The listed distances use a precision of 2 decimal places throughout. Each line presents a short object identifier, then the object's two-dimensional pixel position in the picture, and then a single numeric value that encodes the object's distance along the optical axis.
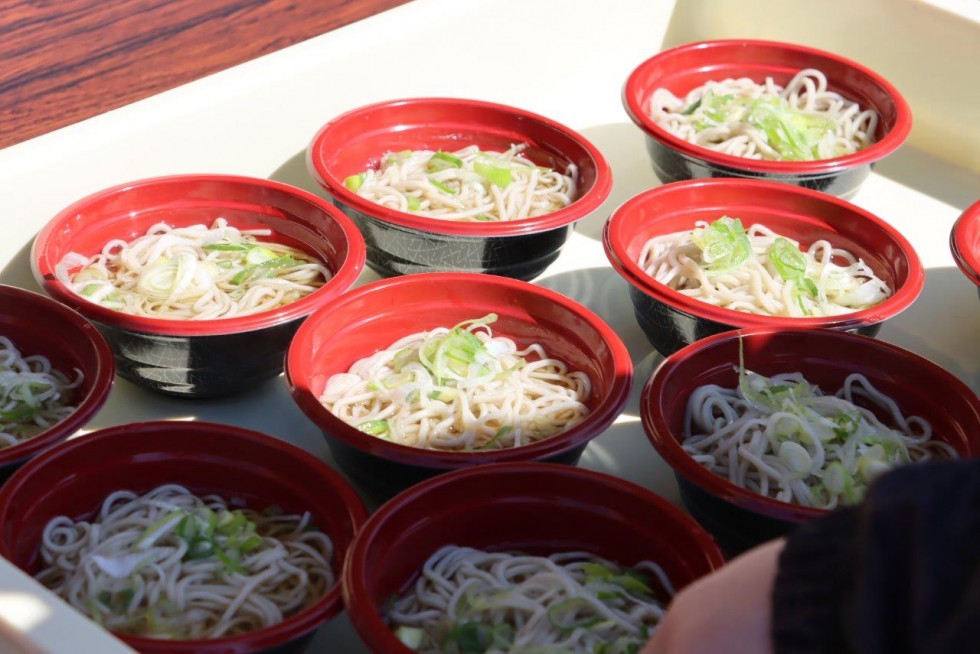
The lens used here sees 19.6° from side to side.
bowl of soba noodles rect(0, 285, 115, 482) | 1.14
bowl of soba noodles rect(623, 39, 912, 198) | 1.32
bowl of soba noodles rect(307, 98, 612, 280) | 1.23
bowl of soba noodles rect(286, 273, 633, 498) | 1.13
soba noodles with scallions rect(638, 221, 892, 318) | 1.23
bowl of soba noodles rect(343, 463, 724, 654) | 1.07
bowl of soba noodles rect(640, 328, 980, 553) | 1.13
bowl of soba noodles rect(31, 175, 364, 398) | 1.16
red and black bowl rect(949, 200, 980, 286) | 1.23
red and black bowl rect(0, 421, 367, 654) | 1.09
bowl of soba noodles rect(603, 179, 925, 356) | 1.21
